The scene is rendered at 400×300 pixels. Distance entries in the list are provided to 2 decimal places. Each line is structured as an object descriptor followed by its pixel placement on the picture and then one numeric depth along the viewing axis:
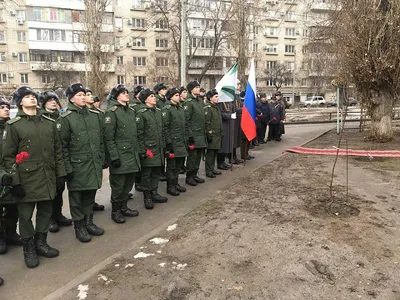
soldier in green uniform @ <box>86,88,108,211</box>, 4.84
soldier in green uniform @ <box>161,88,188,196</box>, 6.37
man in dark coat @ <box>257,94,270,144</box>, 12.71
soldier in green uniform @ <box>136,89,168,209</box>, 5.77
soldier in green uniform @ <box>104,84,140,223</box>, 5.10
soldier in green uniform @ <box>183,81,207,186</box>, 7.23
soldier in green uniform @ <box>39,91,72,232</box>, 5.16
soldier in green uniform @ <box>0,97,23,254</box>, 4.21
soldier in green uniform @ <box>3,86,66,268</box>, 3.86
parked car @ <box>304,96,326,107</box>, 51.78
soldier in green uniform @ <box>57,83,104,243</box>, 4.51
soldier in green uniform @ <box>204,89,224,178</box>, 7.67
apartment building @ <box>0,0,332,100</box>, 42.47
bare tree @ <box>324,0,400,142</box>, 10.70
